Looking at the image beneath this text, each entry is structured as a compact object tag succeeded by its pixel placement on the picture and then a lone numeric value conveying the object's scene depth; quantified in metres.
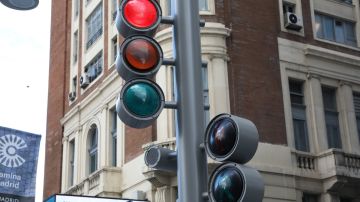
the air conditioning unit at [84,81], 31.66
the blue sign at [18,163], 17.89
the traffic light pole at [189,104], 5.01
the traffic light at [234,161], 4.38
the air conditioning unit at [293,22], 26.88
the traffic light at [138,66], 5.21
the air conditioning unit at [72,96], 33.17
